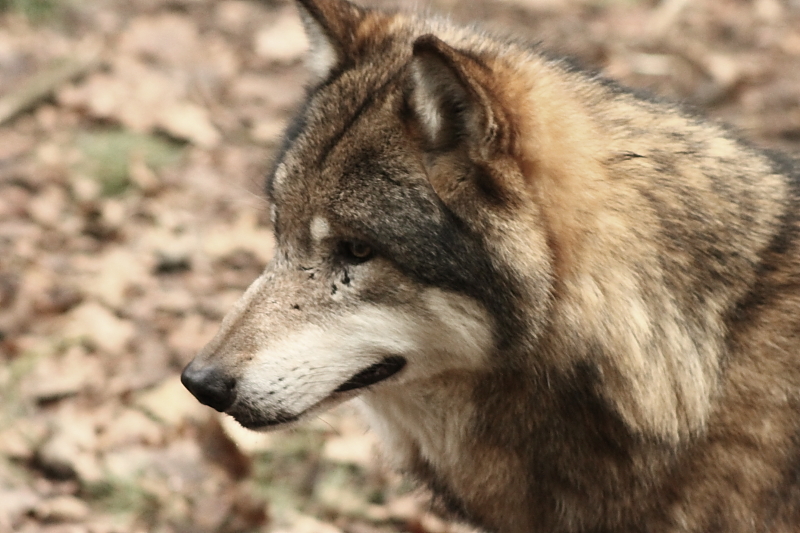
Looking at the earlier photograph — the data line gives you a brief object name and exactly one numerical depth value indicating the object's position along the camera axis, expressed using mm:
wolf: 5684
